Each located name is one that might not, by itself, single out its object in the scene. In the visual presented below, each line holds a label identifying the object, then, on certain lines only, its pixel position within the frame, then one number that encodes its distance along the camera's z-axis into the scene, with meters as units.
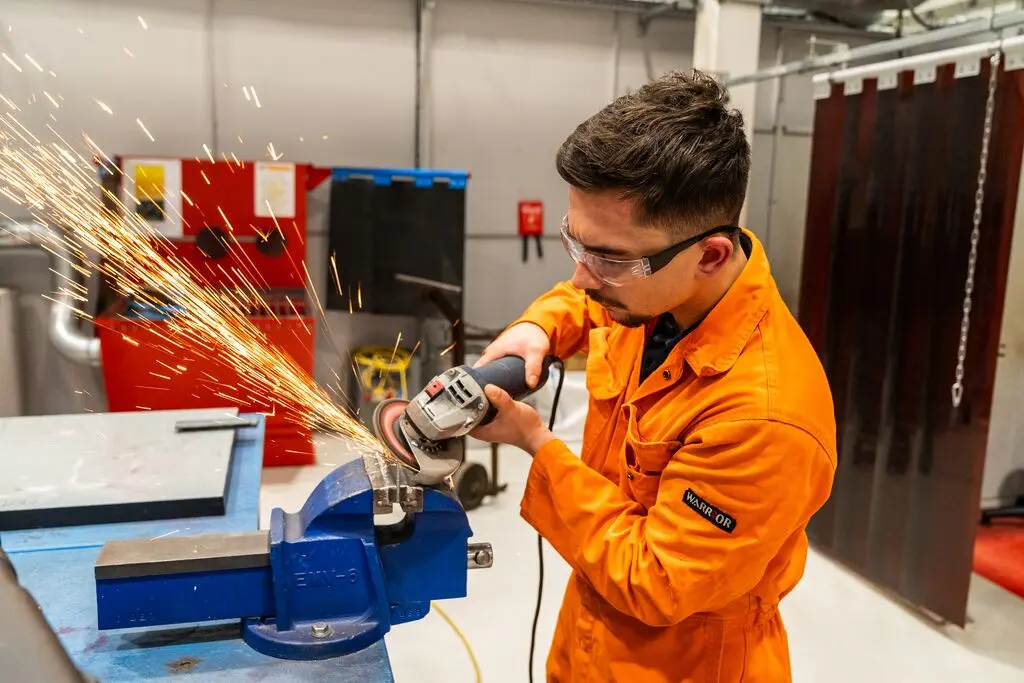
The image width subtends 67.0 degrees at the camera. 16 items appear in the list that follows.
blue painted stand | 1.16
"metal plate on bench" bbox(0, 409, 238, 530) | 1.62
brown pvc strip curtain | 2.87
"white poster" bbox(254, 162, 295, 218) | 4.09
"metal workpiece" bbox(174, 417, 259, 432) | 2.09
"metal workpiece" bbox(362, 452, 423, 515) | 1.22
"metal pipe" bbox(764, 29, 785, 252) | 5.50
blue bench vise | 1.19
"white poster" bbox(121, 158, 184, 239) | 3.93
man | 1.09
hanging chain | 2.73
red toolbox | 3.91
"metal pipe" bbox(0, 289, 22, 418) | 4.11
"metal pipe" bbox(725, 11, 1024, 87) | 2.47
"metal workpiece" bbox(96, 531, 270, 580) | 1.17
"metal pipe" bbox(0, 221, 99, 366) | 4.04
